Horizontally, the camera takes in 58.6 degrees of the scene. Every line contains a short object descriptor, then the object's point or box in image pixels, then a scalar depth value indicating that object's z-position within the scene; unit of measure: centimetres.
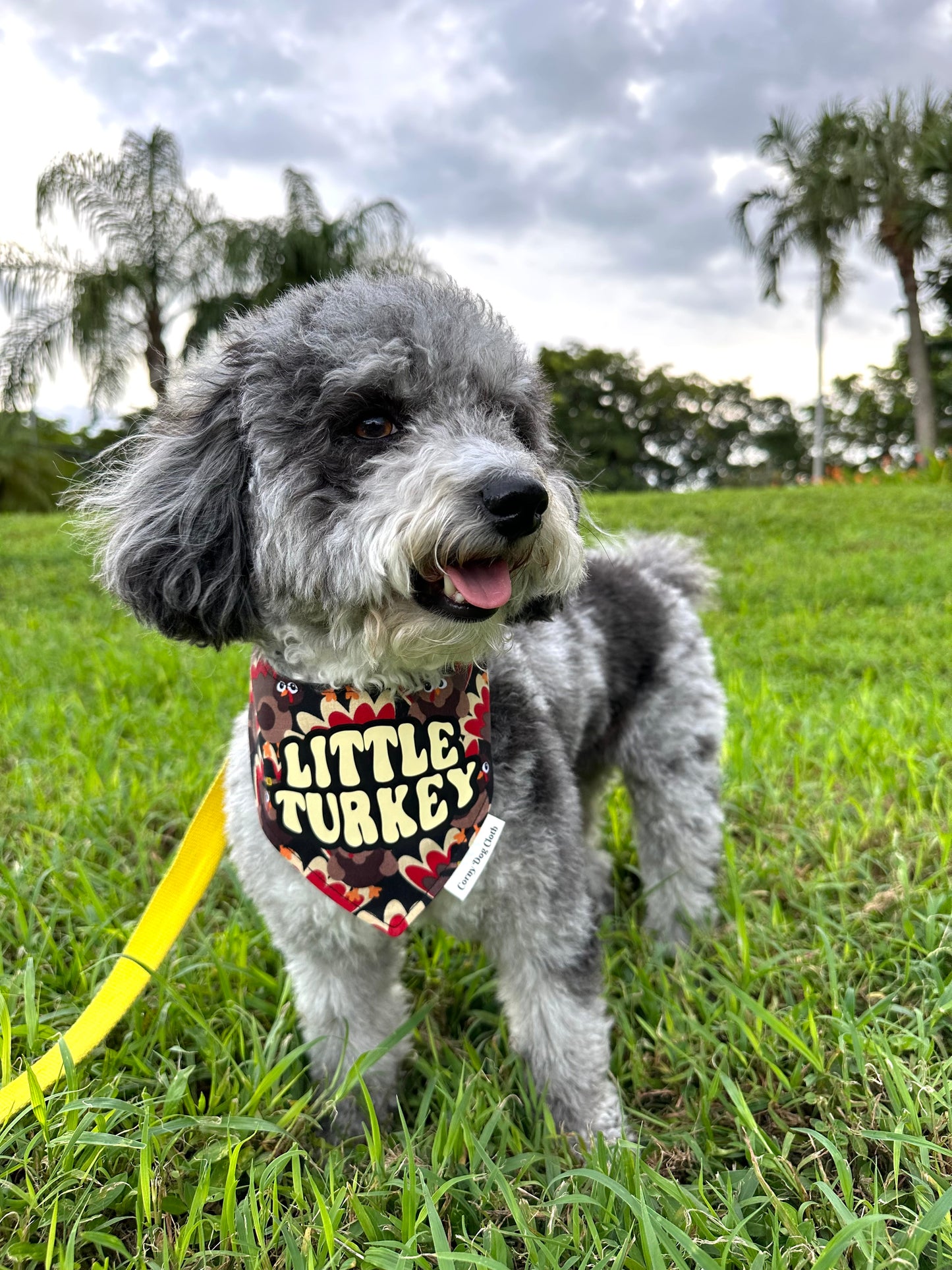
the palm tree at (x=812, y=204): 2158
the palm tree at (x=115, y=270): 1207
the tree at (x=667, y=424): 3772
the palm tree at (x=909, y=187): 2091
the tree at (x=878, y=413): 3994
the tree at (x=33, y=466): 1959
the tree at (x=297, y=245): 1255
